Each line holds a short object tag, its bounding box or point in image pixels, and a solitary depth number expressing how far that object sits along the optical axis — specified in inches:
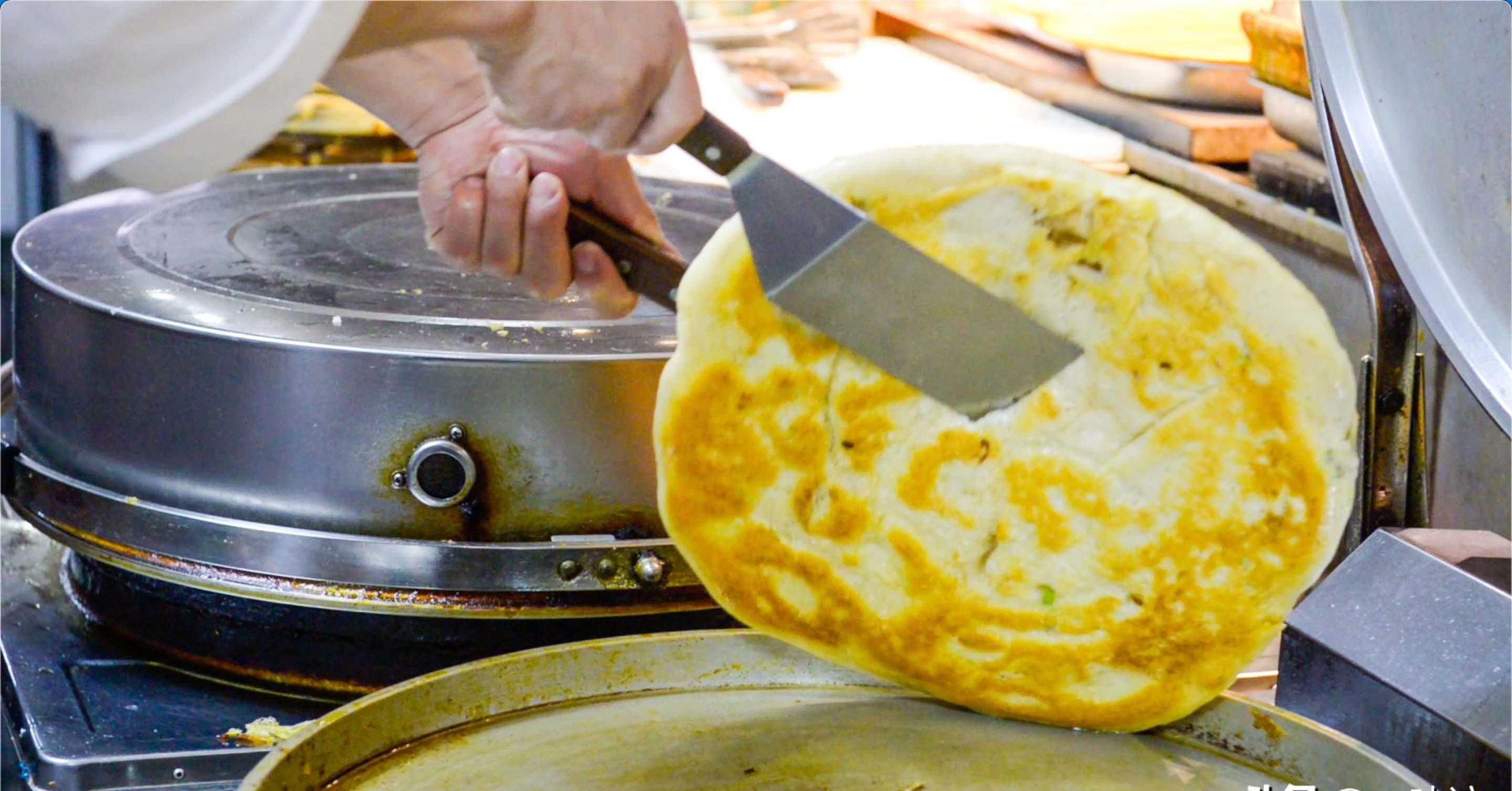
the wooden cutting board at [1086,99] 123.1
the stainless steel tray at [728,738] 45.7
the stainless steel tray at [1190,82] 130.6
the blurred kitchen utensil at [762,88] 155.1
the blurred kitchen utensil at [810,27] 193.6
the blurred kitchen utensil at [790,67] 169.3
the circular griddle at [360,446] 57.4
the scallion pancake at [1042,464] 42.8
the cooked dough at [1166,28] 136.9
